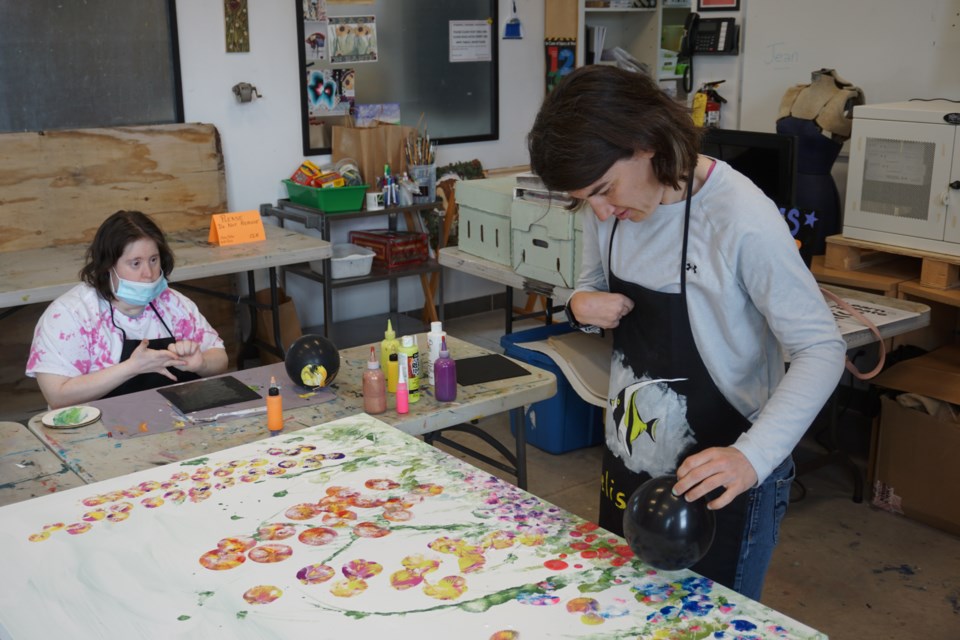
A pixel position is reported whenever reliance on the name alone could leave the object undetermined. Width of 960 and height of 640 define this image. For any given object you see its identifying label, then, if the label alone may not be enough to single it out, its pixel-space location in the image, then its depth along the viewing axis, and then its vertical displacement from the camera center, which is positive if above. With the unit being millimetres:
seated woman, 2582 -680
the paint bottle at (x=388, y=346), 2459 -657
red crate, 4965 -846
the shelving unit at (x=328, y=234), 4617 -792
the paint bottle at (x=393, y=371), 2426 -709
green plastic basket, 4688 -578
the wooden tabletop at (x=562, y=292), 3125 -789
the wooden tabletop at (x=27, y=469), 1955 -790
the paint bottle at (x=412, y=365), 2393 -686
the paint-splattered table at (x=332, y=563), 1428 -765
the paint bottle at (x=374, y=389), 2297 -711
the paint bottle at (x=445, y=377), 2393 -712
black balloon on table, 2443 -690
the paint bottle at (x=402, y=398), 2328 -740
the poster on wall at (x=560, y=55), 5777 +94
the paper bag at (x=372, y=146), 4973 -362
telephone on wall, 4516 +156
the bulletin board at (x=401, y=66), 4996 +32
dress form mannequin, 3871 -224
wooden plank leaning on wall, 4164 -482
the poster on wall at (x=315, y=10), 4884 +298
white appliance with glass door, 3422 -367
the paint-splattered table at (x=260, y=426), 2090 -780
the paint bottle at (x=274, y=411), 2217 -730
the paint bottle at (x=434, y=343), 2475 -660
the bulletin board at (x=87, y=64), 4176 +39
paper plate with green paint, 2258 -765
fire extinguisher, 4512 -145
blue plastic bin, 3933 -1344
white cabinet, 5980 +256
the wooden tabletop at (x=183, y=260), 3564 -726
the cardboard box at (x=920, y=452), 3262 -1239
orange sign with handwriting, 4258 -651
